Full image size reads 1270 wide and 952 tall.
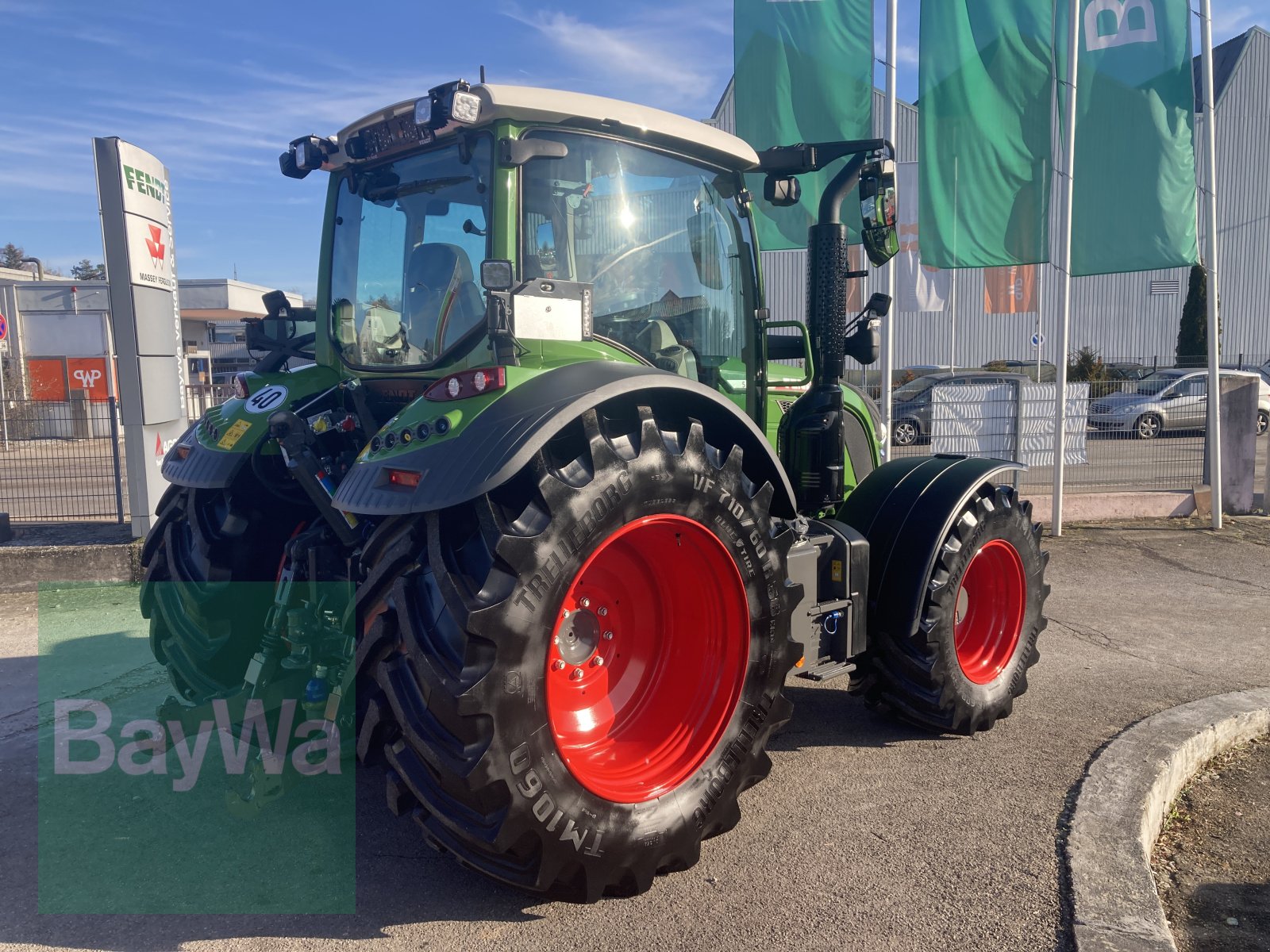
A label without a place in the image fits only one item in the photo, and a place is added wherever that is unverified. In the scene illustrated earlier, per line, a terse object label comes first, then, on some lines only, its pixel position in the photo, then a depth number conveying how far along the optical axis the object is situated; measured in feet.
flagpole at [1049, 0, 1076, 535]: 29.12
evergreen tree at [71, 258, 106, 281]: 257.75
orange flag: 77.20
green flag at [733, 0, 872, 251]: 29.71
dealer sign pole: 24.04
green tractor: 8.53
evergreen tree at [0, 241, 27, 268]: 242.17
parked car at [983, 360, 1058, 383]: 89.88
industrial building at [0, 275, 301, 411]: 73.10
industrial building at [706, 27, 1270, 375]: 104.02
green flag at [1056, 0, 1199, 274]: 28.91
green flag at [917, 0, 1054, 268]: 29.71
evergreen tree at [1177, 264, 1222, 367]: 92.73
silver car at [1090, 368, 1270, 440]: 33.32
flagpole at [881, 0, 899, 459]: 29.19
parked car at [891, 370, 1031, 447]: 32.58
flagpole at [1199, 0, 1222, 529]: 30.45
